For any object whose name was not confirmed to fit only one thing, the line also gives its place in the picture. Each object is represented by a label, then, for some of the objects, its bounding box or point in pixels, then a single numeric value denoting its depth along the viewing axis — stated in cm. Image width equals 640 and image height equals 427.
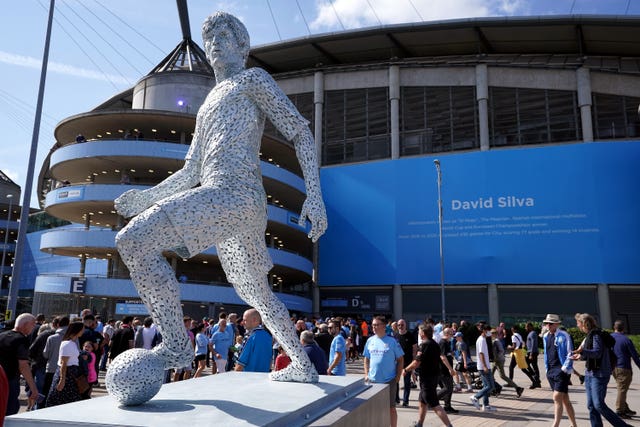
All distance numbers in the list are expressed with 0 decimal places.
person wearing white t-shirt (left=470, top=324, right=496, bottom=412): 948
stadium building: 2639
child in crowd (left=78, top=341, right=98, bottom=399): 589
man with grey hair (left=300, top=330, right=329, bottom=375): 666
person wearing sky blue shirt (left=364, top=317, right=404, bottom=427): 640
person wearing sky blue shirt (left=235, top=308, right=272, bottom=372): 633
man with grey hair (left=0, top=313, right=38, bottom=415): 543
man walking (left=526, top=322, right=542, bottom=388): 1288
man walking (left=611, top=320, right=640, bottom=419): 849
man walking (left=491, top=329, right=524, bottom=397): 1178
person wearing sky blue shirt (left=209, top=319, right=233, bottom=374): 1020
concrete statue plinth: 277
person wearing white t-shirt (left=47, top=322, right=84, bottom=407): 550
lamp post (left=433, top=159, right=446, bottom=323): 2532
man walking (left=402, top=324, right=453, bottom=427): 696
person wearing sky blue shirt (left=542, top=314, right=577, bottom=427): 675
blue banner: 2619
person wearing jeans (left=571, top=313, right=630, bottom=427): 611
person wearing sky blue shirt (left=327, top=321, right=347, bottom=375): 752
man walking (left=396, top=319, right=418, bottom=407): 994
